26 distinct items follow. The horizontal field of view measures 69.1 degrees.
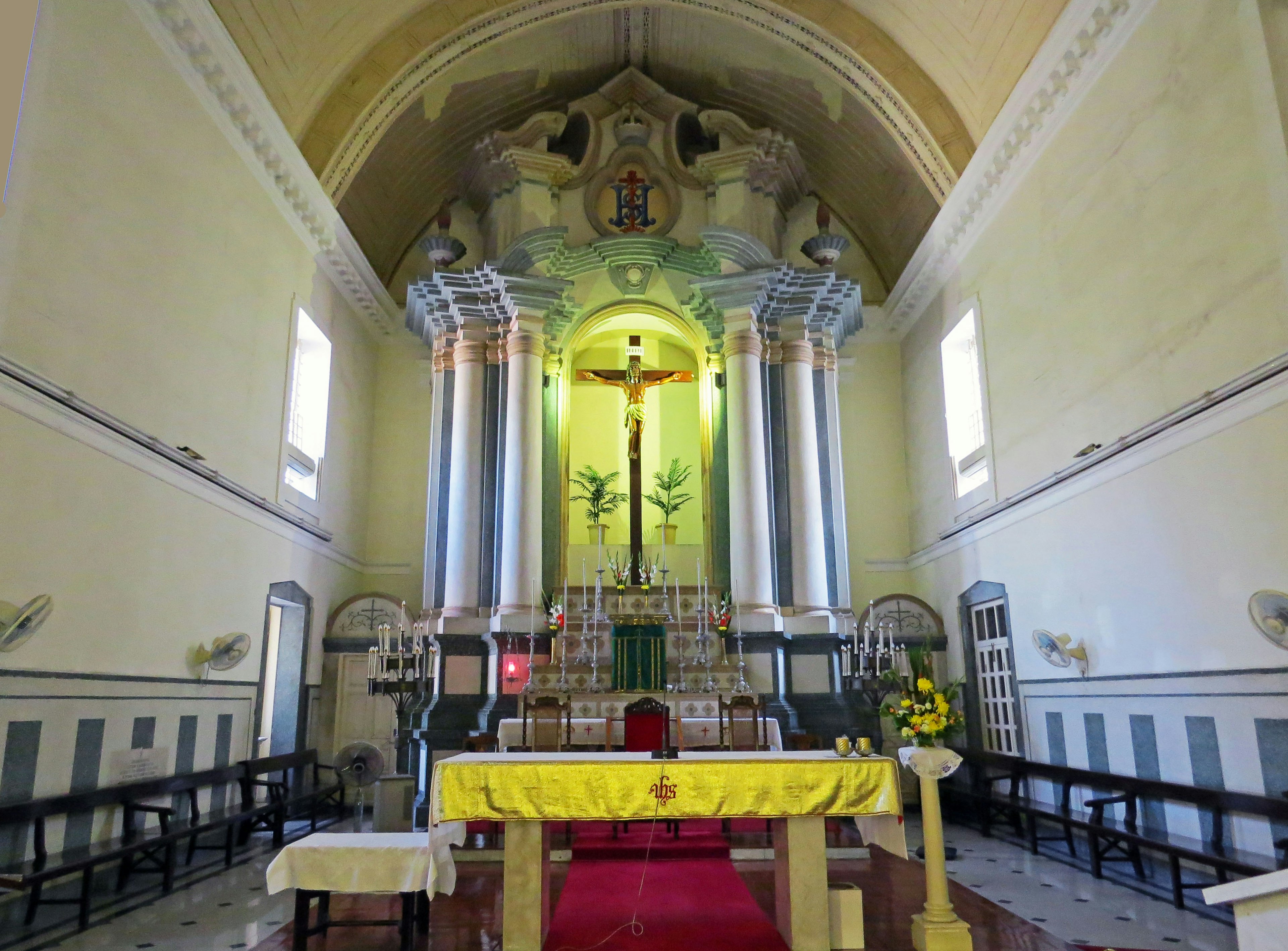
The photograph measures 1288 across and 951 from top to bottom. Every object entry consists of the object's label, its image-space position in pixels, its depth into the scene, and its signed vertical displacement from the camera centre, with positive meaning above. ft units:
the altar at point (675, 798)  18.51 -2.03
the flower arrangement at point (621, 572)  42.91 +5.63
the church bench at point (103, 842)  20.99 -3.57
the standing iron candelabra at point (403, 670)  32.30 +1.05
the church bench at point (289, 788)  32.63 -3.50
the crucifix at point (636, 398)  43.57 +13.77
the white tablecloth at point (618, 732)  33.09 -1.31
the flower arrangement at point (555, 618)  40.45 +3.32
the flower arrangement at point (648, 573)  42.60 +5.49
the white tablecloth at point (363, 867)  18.72 -3.31
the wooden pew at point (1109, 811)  21.58 -3.70
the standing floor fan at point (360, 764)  35.19 -2.44
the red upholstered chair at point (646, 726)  27.50 -0.90
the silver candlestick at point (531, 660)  38.58 +1.49
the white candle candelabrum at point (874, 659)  33.30 +1.29
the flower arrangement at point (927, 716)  20.15 -0.52
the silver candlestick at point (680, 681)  38.22 +0.56
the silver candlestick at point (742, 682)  38.70 +0.47
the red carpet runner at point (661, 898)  18.79 -4.64
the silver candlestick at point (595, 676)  38.32 +0.79
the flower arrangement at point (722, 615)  40.91 +3.43
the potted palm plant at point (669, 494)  48.11 +10.28
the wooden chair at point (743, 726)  30.53 -1.08
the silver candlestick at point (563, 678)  38.40 +0.73
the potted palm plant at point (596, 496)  47.42 +9.97
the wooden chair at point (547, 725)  29.22 -0.90
